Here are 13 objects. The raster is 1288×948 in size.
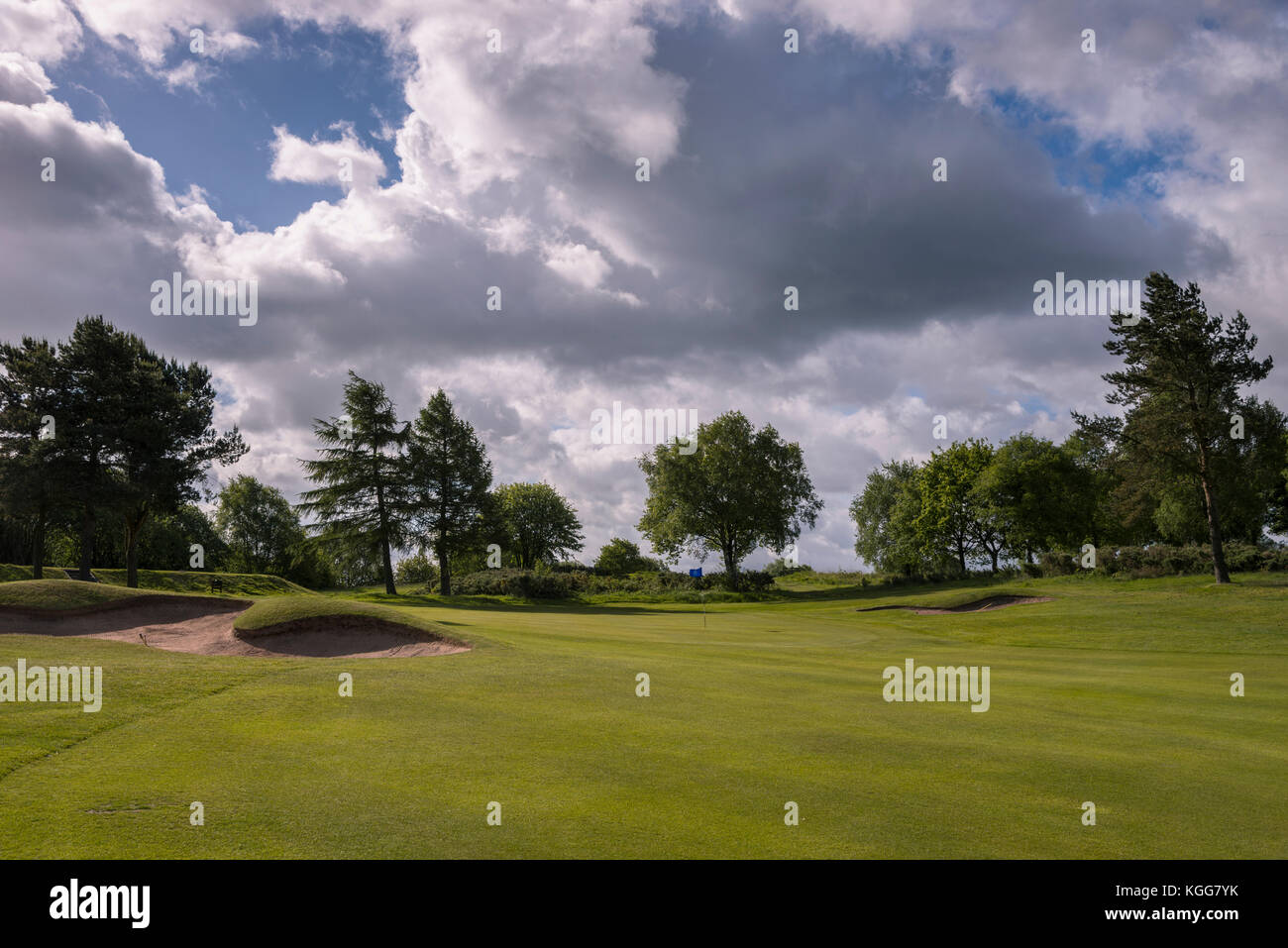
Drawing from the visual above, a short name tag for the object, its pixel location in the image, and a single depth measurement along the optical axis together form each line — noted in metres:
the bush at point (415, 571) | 111.44
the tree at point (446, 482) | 64.00
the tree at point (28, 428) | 40.62
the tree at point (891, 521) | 85.75
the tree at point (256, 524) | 98.00
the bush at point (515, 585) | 62.22
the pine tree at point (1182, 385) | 43.53
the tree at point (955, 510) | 77.81
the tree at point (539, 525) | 100.94
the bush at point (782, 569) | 107.16
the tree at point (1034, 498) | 70.94
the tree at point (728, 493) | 73.94
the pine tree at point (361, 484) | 61.03
